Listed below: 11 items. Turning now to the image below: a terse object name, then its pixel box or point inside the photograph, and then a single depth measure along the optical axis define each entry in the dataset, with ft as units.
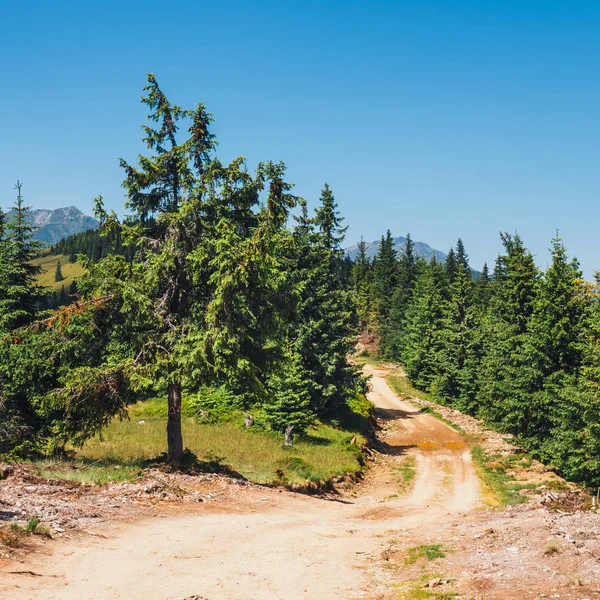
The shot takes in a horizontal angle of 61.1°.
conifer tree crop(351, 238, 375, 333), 323.98
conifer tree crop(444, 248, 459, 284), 316.07
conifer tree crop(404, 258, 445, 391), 201.55
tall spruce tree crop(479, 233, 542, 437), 106.52
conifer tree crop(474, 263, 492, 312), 264.91
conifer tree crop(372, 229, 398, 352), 309.42
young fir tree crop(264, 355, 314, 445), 101.50
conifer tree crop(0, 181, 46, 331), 83.76
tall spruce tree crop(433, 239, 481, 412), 167.63
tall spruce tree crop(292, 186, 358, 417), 114.32
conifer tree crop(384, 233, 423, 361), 277.93
